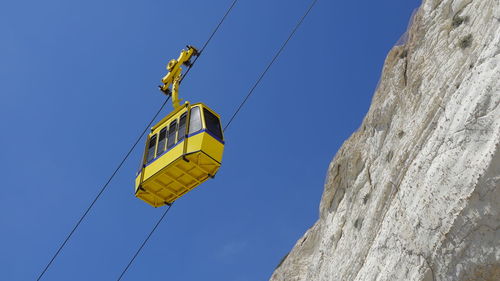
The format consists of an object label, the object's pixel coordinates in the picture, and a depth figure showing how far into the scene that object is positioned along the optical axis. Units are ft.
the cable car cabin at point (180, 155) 50.90
